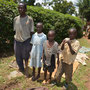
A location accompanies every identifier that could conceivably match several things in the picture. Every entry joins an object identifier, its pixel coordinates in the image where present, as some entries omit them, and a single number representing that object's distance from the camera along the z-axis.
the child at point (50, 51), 2.63
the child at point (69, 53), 2.36
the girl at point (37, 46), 2.84
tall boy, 2.90
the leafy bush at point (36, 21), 4.47
